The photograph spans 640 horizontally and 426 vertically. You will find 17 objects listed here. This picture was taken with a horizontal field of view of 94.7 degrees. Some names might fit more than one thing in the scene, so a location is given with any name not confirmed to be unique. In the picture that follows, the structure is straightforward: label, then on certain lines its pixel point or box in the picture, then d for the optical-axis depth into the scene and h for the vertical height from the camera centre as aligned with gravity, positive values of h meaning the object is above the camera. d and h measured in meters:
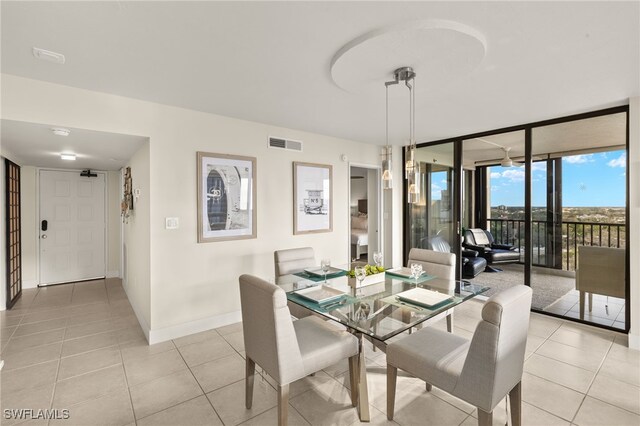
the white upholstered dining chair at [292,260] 3.04 -0.53
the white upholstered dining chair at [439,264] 2.79 -0.55
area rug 3.81 -1.03
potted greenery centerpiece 2.40 -0.57
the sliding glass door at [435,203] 4.68 +0.11
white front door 5.11 -0.25
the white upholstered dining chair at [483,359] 1.45 -0.87
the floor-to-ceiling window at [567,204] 3.31 +0.06
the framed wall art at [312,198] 4.07 +0.19
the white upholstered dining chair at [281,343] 1.68 -0.86
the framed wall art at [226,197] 3.32 +0.17
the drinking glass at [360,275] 2.36 -0.52
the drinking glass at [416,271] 2.57 -0.53
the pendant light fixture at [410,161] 2.11 +0.38
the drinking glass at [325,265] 2.81 -0.52
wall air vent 3.84 +0.90
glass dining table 1.83 -0.65
